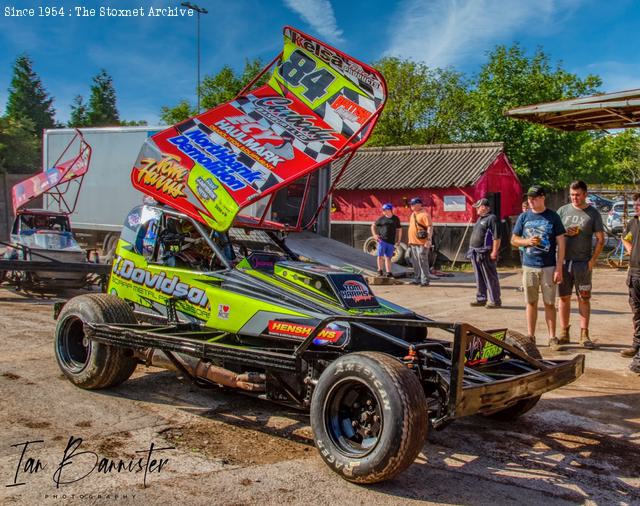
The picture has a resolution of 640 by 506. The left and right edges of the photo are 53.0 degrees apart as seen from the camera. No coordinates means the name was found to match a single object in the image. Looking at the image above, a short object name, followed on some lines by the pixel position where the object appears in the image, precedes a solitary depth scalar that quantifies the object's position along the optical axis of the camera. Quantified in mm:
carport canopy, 7492
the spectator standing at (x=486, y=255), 11031
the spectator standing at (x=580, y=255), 7895
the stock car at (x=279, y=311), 3930
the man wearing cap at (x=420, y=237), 13623
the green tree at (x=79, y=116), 64625
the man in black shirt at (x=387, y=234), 14758
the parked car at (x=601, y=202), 33641
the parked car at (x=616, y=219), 24047
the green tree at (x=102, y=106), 65375
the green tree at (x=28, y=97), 64500
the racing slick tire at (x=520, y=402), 4977
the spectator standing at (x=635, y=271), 7043
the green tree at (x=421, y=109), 38375
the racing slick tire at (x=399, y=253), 19000
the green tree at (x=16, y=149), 41062
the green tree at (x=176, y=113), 48062
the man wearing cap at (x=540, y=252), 7695
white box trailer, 19625
